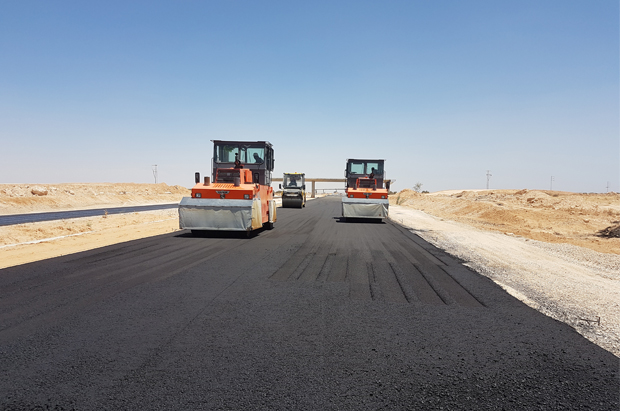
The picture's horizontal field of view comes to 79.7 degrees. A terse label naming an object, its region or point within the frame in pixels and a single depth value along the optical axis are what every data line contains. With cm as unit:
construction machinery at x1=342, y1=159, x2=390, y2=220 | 1898
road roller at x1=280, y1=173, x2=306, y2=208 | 3312
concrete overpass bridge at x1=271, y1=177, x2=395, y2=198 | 9925
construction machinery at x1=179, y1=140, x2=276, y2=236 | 1255
